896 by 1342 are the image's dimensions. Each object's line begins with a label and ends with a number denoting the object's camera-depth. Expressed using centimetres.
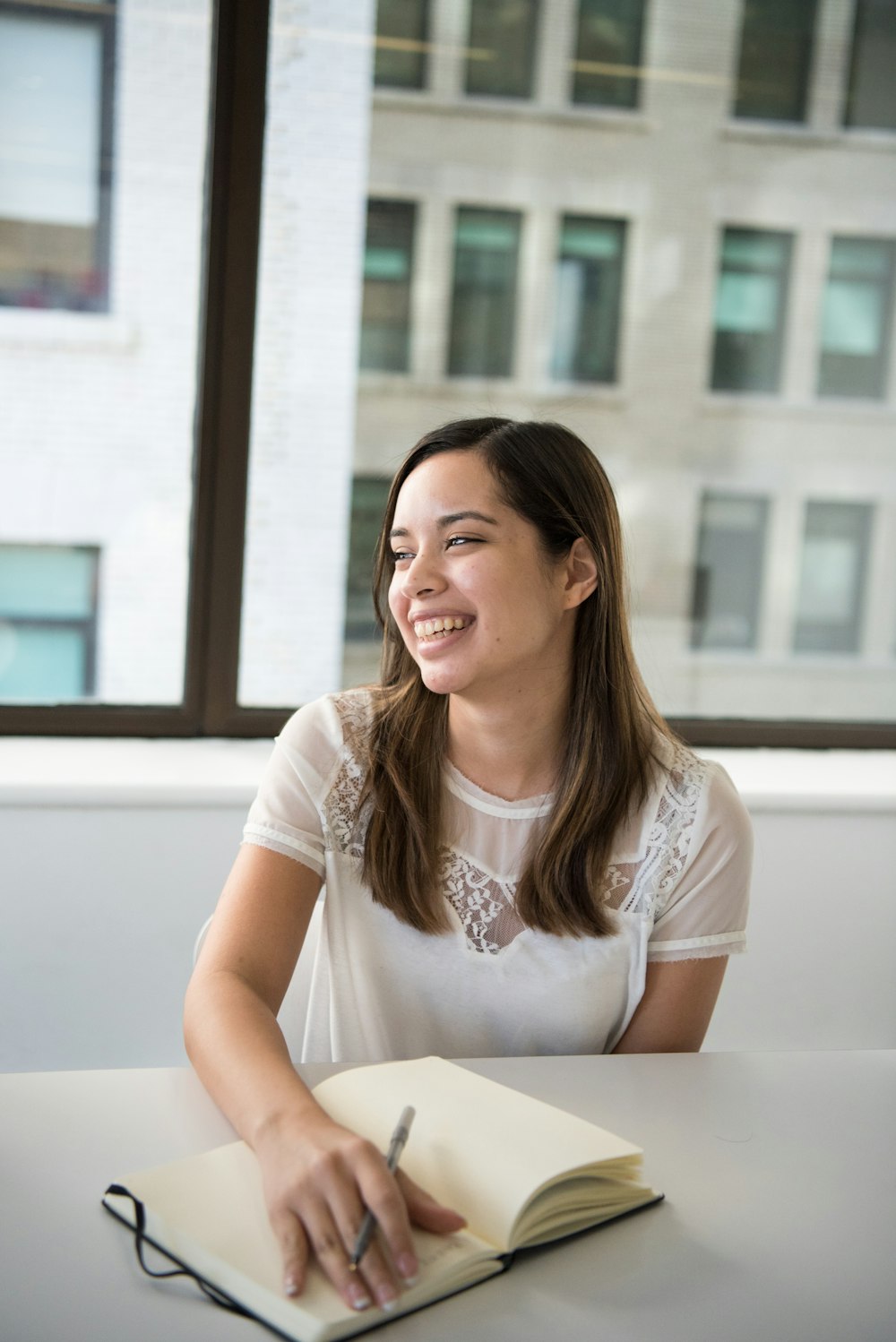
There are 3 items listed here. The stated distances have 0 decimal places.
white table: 84
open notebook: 84
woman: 142
